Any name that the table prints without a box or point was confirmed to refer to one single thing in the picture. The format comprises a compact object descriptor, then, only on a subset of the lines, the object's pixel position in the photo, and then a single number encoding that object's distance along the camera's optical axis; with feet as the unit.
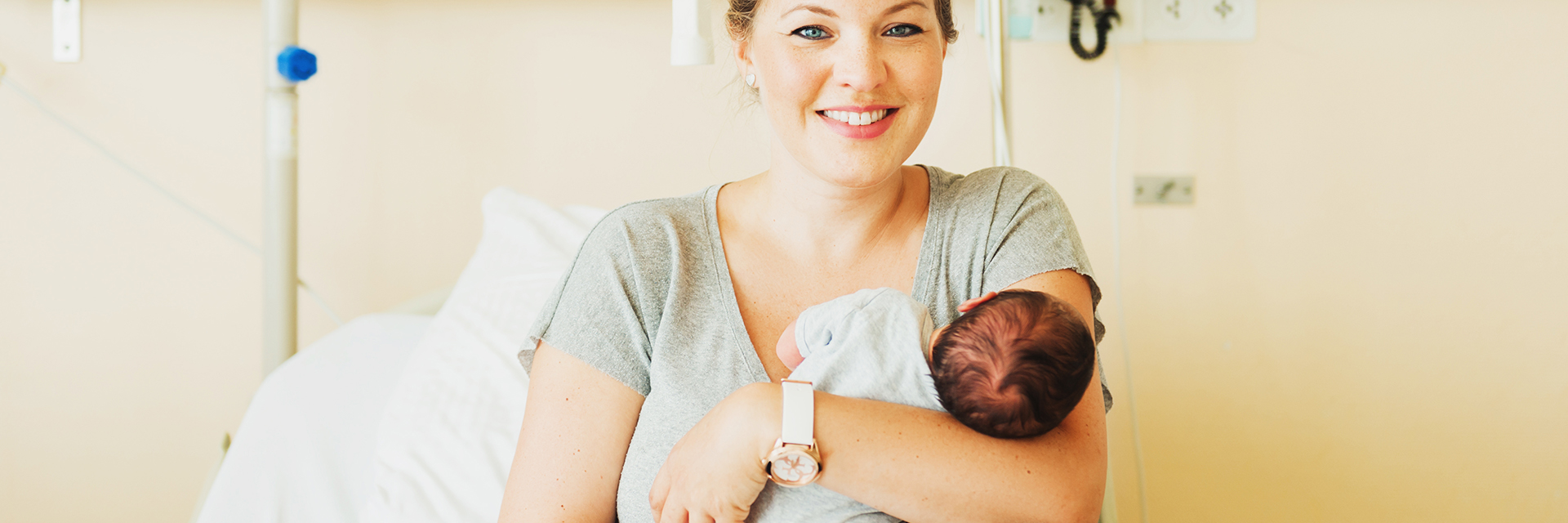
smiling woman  3.11
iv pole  4.94
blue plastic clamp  4.84
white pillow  4.09
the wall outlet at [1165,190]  6.00
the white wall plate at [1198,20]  5.85
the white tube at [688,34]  4.22
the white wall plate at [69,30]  5.43
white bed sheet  4.25
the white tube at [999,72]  5.04
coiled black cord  5.77
